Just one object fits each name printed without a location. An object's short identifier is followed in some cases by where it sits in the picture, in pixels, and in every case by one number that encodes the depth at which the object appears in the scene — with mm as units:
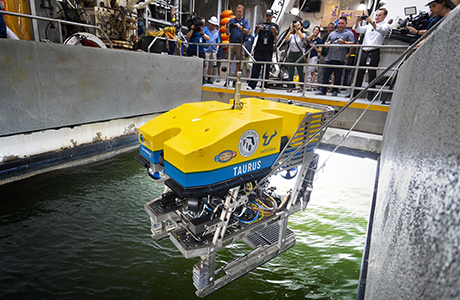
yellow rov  1863
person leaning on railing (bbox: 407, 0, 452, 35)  3971
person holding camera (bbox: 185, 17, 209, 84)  7446
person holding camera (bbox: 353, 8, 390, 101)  5440
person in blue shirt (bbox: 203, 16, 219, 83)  8211
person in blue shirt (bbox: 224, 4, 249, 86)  6956
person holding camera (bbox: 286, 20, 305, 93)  6852
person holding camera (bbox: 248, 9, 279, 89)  6348
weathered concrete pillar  605
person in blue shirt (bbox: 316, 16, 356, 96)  5980
